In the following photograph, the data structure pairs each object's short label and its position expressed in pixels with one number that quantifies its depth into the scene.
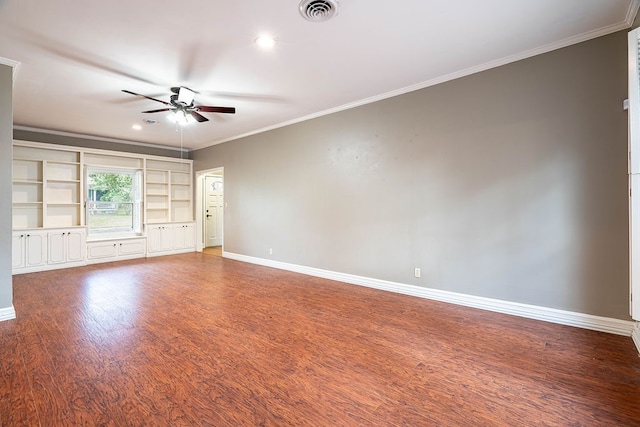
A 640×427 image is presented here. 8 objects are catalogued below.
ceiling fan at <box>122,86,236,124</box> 3.78
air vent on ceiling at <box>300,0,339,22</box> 2.32
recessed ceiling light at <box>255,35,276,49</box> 2.82
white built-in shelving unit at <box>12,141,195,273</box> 5.59
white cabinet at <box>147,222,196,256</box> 7.21
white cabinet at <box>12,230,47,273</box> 5.30
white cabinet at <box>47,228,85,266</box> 5.68
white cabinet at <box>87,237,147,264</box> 6.32
